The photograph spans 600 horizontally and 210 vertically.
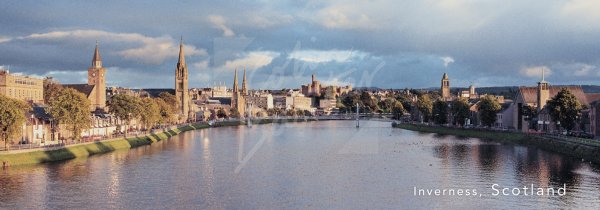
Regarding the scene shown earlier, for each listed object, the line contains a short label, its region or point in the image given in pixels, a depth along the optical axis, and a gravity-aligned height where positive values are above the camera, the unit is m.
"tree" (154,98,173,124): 143.98 +0.32
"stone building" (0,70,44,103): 110.69 +4.66
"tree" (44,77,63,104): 135.85 +5.56
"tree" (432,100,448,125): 159.38 -0.01
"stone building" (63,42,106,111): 146.25 +6.36
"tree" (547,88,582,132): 92.88 +0.31
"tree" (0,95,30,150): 66.43 -0.76
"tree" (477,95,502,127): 124.12 +0.31
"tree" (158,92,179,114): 177.50 +3.32
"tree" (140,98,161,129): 115.31 -0.08
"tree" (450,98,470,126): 140.88 +0.18
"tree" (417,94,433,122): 174.75 +1.32
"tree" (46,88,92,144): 80.88 +0.11
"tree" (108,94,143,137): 109.69 +0.94
